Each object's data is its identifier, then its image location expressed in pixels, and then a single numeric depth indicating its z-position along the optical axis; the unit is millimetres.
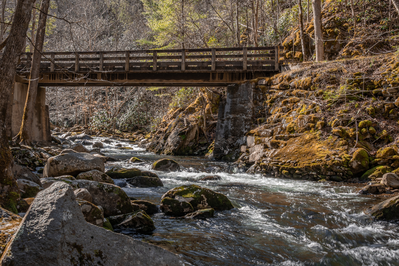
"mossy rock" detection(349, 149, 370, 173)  8258
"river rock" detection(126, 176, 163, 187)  7898
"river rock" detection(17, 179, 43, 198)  5020
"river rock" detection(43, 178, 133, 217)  4973
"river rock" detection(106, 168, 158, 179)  8539
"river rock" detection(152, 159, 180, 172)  11109
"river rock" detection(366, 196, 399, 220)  4961
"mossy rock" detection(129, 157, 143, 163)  13158
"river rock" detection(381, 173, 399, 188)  6910
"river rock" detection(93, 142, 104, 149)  20655
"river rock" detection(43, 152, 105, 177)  7133
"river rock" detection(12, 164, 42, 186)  5652
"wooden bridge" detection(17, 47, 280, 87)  14477
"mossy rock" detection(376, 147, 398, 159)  7934
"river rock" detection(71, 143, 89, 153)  12500
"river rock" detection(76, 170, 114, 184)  6828
